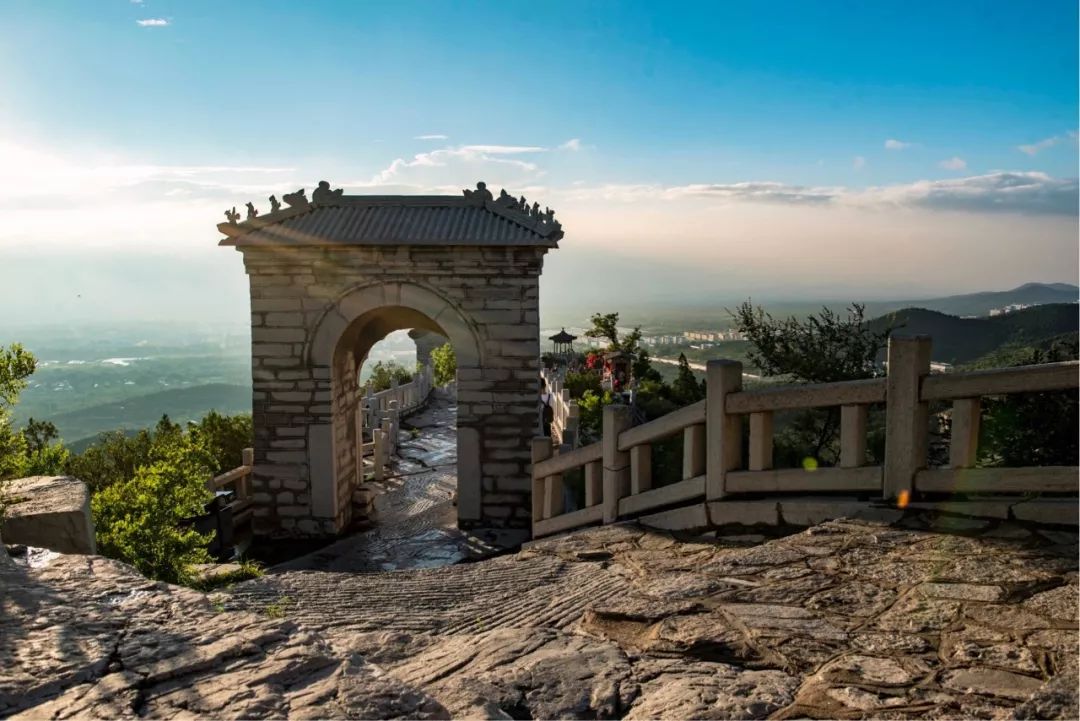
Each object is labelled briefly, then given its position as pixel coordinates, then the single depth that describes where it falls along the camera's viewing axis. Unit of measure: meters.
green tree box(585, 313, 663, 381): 24.59
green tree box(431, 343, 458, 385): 29.55
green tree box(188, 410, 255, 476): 17.59
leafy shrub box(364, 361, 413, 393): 26.83
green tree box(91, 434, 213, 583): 7.46
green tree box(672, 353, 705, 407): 20.81
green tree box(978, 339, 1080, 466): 7.50
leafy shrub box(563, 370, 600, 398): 22.30
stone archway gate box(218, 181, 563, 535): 12.30
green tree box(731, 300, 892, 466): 12.41
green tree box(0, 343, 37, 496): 6.51
